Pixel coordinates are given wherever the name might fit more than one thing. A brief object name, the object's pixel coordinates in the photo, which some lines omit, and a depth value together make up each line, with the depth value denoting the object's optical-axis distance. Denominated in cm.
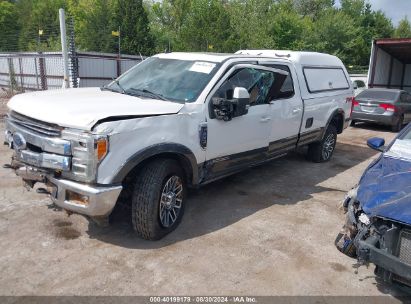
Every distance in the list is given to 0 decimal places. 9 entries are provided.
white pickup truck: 354
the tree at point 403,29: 5707
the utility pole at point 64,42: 923
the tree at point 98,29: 4389
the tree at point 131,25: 4184
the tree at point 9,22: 4861
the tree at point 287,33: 3922
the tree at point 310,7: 6164
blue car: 304
